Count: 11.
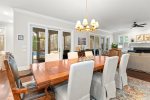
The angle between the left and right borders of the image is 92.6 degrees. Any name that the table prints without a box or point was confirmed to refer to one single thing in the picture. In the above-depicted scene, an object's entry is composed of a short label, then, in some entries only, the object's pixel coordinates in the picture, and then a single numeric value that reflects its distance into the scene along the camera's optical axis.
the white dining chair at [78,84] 0.88
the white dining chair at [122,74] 1.74
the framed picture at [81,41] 4.69
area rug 1.57
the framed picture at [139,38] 5.55
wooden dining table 0.88
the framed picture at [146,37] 5.32
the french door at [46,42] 3.33
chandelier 2.00
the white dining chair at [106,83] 1.32
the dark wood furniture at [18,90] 0.82
